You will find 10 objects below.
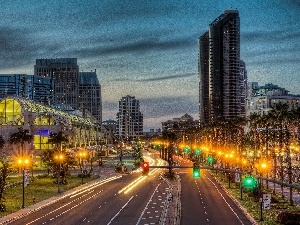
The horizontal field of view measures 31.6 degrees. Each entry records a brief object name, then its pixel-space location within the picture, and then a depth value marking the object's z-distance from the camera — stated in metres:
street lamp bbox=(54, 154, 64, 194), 107.40
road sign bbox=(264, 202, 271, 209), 55.40
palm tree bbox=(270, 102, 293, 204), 87.58
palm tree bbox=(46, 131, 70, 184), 116.72
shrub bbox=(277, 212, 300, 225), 56.62
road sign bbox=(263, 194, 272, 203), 55.75
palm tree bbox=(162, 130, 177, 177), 156.75
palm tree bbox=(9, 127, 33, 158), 127.70
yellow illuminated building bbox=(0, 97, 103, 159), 164.75
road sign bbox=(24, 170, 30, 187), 79.75
